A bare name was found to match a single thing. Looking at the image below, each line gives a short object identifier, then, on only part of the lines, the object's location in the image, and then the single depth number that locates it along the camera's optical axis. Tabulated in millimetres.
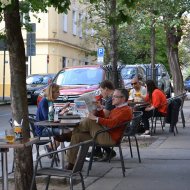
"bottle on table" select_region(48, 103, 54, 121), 8727
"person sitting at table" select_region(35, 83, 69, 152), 9383
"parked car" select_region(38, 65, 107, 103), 16766
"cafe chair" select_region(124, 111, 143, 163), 9445
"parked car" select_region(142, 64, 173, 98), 28062
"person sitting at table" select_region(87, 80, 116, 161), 9734
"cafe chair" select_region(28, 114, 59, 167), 8455
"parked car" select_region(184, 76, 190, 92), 52906
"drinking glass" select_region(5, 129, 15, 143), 6066
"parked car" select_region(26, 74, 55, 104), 29984
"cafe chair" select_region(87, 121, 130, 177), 8195
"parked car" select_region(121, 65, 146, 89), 25538
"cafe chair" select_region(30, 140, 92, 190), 5992
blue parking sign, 25953
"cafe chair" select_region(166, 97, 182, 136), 14164
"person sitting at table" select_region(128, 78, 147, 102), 14211
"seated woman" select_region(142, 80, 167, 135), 13562
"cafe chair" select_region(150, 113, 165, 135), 14109
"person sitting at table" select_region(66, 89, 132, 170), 8344
